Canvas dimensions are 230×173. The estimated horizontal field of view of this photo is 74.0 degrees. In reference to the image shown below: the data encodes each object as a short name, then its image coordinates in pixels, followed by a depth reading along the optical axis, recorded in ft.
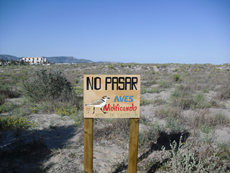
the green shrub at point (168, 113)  17.94
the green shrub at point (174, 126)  14.23
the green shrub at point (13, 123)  14.89
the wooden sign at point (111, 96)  7.69
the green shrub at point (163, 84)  39.61
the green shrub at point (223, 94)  27.14
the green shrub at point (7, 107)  19.83
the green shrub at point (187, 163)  8.85
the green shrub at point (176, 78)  47.81
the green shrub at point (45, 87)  22.76
